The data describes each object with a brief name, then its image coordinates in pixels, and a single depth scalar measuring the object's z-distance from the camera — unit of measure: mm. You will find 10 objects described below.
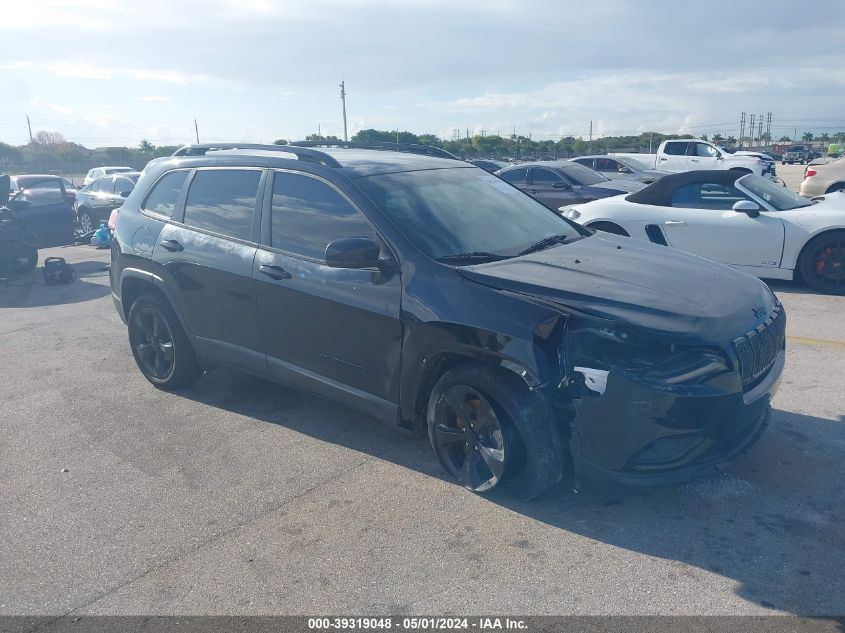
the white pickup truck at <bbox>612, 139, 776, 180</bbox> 24328
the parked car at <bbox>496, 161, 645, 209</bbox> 13859
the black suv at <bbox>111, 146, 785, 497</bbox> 3422
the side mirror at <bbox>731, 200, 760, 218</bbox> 8234
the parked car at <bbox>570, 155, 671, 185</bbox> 20230
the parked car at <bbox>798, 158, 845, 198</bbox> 15898
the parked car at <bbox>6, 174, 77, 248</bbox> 14461
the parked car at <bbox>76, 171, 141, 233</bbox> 18172
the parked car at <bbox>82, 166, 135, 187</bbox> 26344
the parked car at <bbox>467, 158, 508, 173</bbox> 24516
